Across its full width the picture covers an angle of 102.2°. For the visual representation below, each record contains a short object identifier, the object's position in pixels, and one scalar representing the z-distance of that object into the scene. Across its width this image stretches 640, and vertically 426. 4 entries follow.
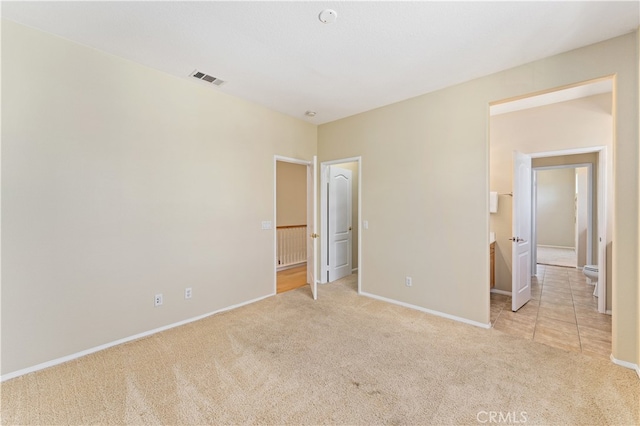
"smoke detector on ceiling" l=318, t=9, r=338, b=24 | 1.95
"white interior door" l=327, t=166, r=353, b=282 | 4.86
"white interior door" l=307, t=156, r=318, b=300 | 4.12
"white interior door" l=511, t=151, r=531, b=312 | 3.39
